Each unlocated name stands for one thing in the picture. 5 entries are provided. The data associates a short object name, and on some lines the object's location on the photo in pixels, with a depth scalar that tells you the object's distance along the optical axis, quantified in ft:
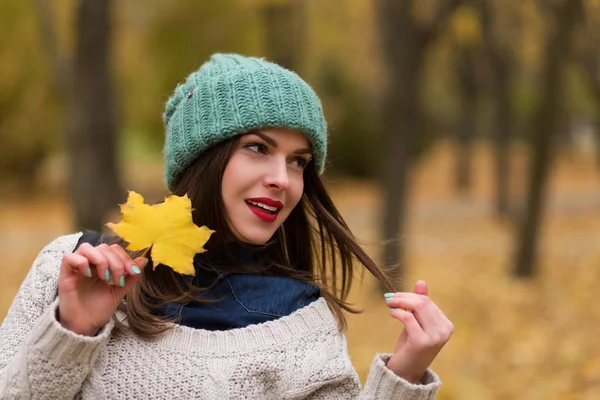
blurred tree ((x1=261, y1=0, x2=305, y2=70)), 30.09
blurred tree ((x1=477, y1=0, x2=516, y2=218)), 44.47
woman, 5.89
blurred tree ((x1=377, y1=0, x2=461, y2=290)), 24.49
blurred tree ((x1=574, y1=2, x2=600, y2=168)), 29.36
